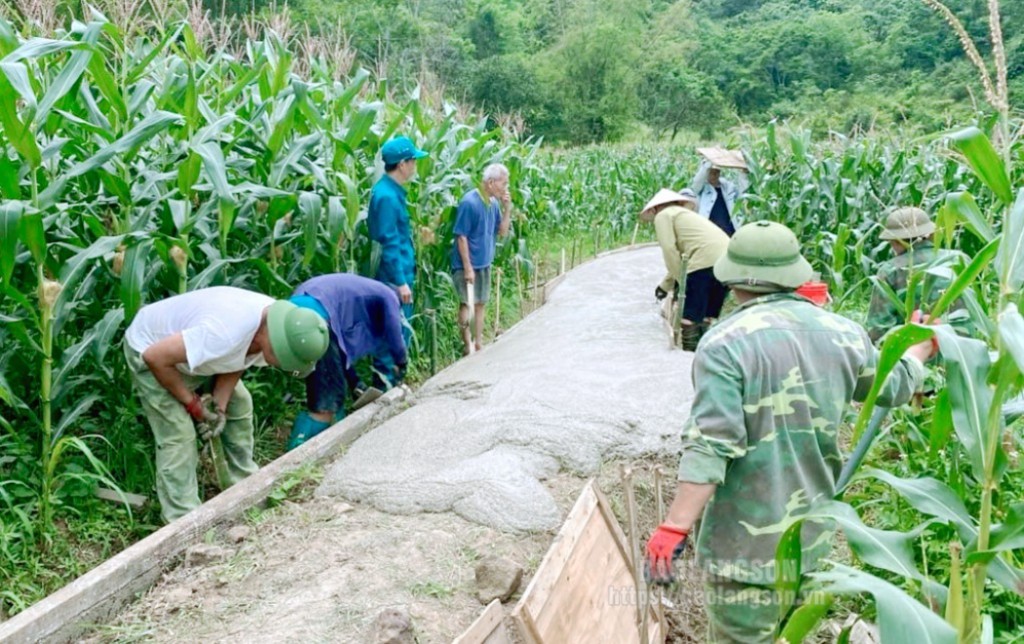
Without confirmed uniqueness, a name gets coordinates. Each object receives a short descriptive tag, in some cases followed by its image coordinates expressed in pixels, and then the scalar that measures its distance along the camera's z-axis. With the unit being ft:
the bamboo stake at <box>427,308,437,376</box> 19.95
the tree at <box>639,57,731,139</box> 132.87
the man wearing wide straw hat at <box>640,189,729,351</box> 19.36
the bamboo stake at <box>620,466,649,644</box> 9.03
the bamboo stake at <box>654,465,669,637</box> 10.55
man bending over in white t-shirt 11.27
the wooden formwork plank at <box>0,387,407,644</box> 8.71
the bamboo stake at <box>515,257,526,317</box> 26.55
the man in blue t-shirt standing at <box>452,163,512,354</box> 19.63
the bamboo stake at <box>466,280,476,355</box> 20.19
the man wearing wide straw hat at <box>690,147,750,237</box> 25.96
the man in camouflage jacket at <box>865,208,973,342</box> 13.97
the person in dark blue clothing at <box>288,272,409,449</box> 14.11
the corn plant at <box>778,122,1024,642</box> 4.89
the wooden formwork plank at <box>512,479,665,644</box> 7.63
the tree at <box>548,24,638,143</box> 127.13
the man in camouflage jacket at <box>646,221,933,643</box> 7.15
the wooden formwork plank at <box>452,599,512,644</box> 7.20
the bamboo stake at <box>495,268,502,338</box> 23.37
